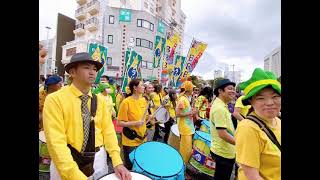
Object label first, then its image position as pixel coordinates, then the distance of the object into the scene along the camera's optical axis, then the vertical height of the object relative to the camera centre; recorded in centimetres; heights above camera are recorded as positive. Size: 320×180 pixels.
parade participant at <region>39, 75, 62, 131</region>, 238 +8
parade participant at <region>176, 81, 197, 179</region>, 291 -65
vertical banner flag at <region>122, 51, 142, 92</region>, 630 +103
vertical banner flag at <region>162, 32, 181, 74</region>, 1068 +274
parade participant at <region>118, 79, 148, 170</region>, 227 -47
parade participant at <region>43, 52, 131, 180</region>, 110 -31
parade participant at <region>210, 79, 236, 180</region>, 192 -59
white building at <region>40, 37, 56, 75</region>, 2317 +541
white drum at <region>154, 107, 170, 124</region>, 351 -58
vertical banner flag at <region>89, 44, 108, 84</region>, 645 +171
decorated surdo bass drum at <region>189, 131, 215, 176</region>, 254 -109
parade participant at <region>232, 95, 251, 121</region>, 289 -37
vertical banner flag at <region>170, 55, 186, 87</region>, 959 +151
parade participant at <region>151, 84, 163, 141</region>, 464 -28
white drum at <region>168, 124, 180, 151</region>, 320 -100
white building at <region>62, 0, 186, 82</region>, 2042 +822
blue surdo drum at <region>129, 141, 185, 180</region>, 157 -79
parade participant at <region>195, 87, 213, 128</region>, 428 -29
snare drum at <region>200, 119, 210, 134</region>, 320 -77
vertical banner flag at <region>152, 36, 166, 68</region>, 1056 +287
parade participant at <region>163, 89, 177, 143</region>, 441 -56
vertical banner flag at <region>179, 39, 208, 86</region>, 923 +213
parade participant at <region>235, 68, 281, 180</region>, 99 -28
